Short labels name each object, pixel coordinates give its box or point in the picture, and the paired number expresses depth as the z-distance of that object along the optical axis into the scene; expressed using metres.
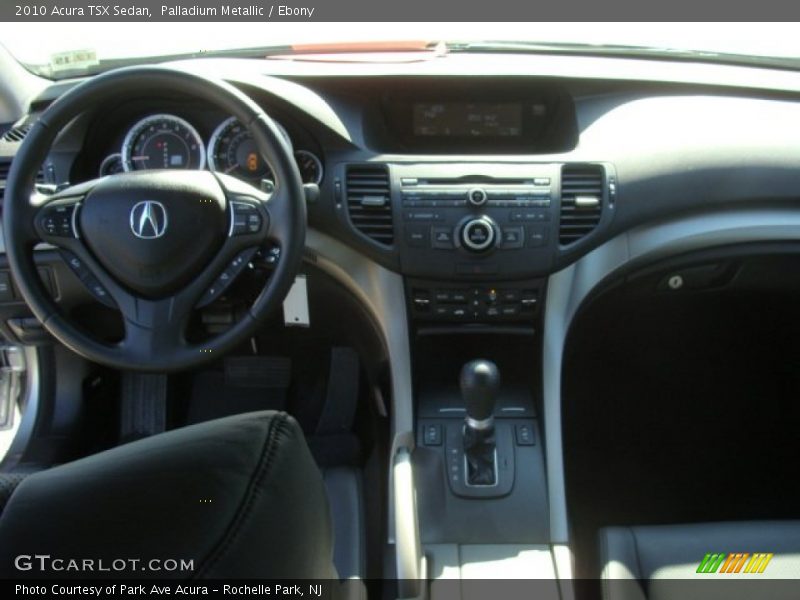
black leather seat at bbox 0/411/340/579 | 0.72
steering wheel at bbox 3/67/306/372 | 1.51
